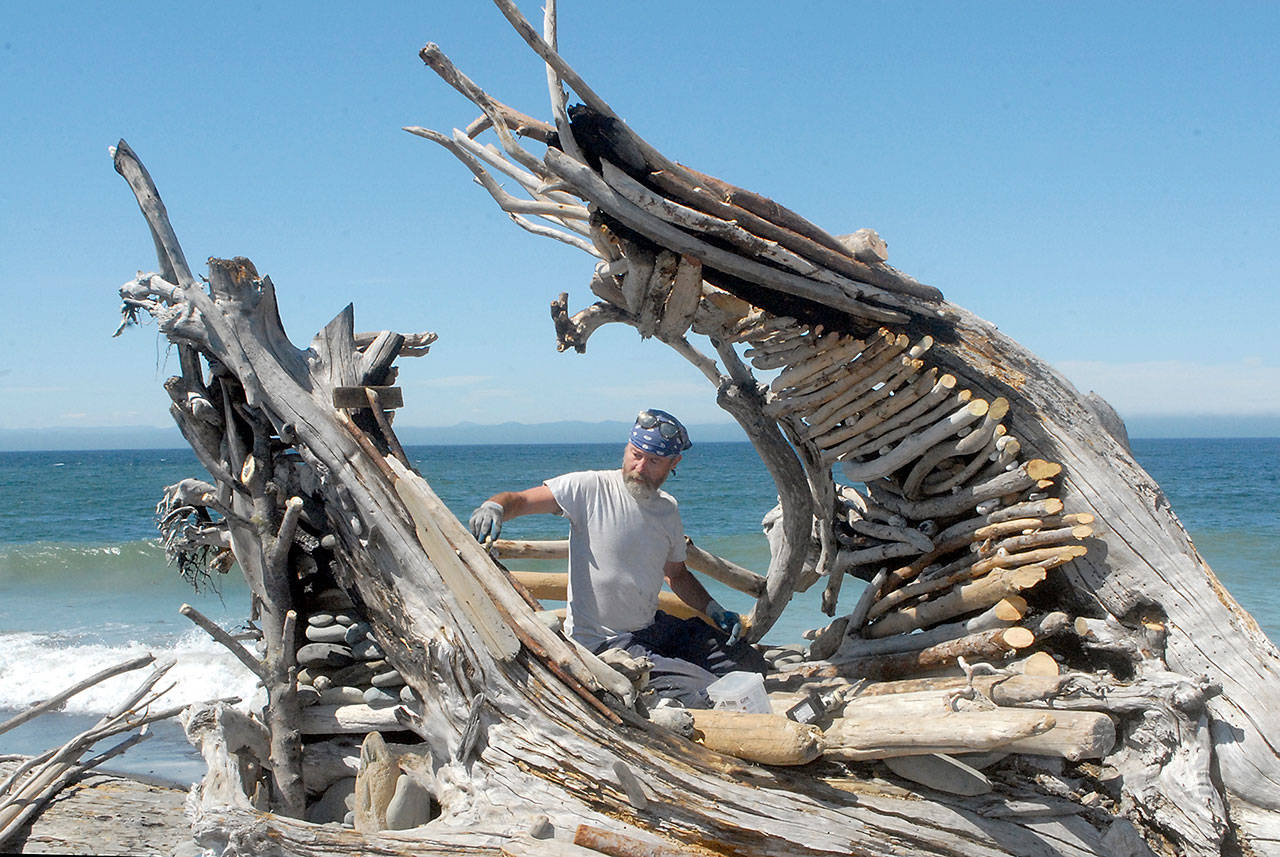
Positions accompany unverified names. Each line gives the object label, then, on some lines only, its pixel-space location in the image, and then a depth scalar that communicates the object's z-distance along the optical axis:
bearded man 4.38
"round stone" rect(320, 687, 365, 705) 4.15
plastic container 3.99
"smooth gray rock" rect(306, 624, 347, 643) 4.23
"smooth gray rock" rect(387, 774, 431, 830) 3.73
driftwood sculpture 3.56
